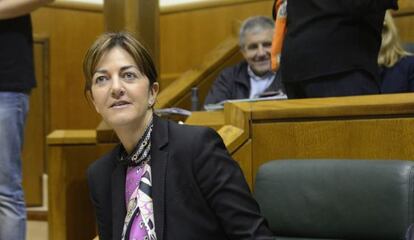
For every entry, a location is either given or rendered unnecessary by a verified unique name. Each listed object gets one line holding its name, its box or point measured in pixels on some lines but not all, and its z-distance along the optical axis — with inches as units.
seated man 295.1
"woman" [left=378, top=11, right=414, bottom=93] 249.5
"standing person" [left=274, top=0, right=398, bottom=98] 220.2
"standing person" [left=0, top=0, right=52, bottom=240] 224.4
